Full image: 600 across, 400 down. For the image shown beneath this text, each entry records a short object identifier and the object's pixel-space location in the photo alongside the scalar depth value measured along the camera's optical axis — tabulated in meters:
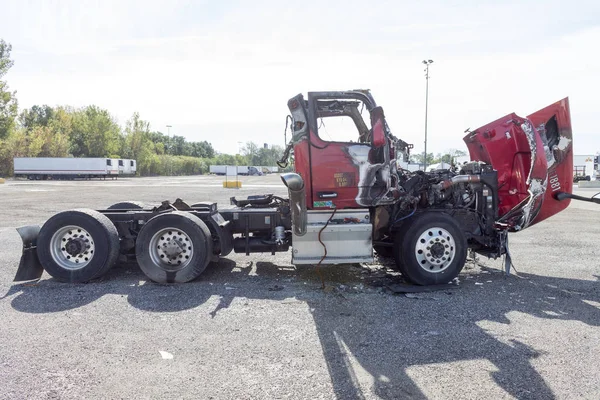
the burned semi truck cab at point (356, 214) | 6.22
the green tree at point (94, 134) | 73.06
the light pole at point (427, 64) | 41.69
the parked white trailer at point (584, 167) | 50.56
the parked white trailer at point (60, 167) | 54.53
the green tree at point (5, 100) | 51.25
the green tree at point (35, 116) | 74.25
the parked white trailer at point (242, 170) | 94.01
